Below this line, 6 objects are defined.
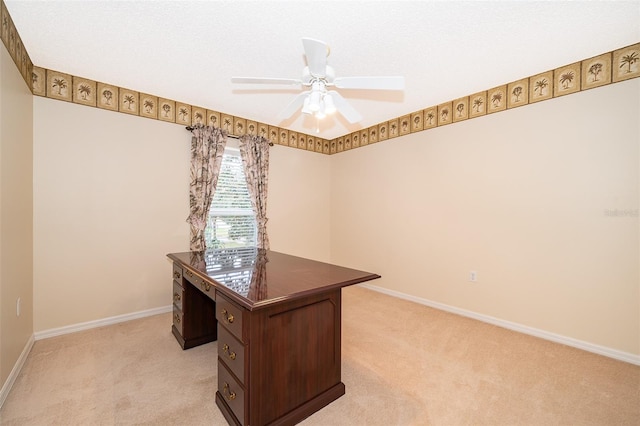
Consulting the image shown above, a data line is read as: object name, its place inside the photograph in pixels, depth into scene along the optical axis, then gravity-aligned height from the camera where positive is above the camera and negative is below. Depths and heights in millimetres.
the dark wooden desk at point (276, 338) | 1396 -735
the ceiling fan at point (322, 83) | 1695 +852
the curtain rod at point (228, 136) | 3377 +1013
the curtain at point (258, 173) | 3867 +529
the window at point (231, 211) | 3688 -34
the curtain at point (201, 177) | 3402 +408
